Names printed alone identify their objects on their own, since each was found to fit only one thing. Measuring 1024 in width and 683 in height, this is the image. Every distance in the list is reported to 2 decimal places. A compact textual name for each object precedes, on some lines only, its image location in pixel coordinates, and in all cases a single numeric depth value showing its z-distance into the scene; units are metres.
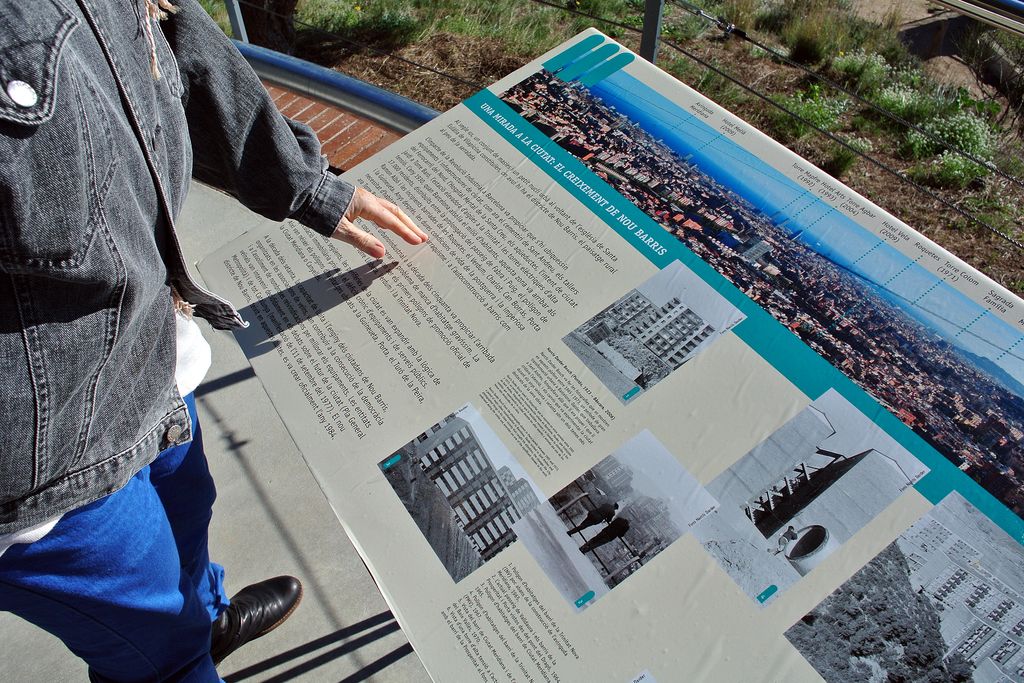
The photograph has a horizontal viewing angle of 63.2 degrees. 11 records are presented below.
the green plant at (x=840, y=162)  3.80
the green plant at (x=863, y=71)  4.81
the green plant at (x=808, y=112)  4.10
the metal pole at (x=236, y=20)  3.15
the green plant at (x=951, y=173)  3.76
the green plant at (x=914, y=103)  4.38
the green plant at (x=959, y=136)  4.02
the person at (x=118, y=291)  0.93
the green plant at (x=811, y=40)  5.25
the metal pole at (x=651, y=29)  1.95
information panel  1.00
